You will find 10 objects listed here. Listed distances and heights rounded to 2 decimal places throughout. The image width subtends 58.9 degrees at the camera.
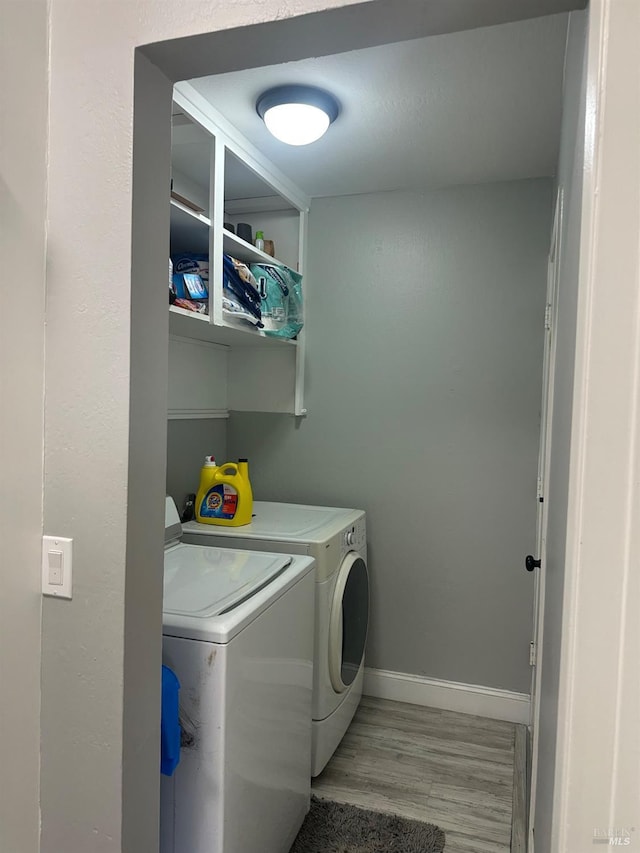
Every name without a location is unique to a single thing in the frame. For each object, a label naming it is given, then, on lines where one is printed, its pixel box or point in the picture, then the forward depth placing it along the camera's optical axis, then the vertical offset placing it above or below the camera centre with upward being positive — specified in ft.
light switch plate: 3.41 -0.99
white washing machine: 4.35 -2.48
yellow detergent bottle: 7.59 -1.22
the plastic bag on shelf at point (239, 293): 6.88 +1.43
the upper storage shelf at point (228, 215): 6.27 +2.86
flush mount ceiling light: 5.98 +3.19
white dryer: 6.81 -2.32
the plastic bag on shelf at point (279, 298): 7.88 +1.60
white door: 5.25 -0.01
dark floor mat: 5.99 -4.61
